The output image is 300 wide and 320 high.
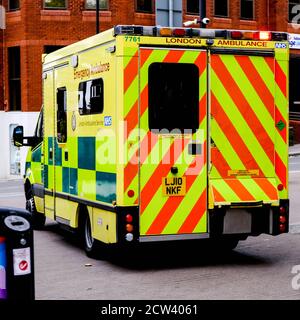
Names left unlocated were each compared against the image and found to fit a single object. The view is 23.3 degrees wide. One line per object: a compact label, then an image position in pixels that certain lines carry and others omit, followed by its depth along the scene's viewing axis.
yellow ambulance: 8.74
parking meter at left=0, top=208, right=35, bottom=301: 5.25
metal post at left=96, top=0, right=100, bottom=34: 27.19
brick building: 30.05
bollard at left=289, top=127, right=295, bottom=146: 37.64
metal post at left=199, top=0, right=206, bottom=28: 20.41
